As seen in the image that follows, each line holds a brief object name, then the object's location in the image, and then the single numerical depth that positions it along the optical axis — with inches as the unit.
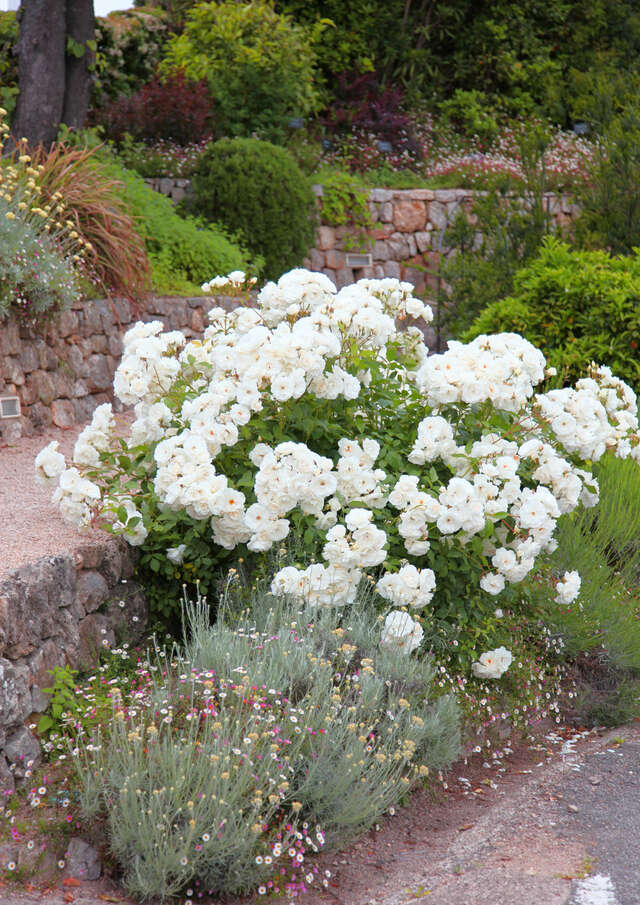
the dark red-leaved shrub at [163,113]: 442.3
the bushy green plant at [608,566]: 175.2
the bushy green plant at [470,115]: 572.7
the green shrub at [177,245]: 345.4
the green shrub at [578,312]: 253.6
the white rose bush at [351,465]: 144.7
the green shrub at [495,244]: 338.6
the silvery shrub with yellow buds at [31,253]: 242.1
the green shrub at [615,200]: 329.1
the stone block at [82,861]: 115.0
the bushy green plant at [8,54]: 441.1
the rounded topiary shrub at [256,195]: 379.9
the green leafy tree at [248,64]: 457.1
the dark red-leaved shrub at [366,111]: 532.1
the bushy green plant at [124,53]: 479.2
